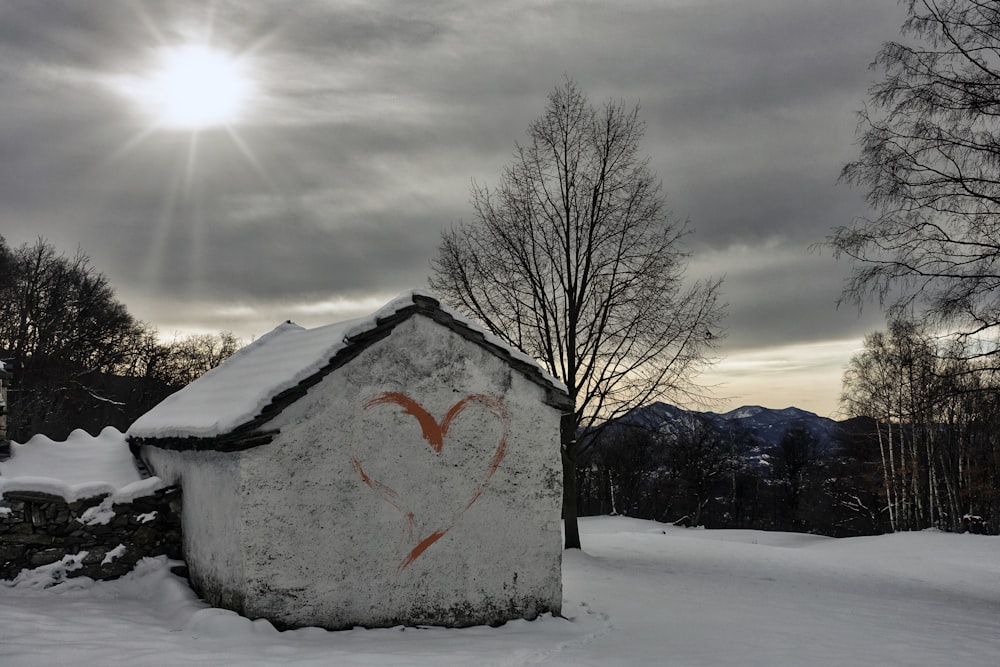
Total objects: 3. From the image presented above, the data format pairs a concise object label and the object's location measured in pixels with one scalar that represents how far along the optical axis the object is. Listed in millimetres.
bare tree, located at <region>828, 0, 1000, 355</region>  12227
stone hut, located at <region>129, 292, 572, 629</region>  7781
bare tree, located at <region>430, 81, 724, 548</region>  17153
